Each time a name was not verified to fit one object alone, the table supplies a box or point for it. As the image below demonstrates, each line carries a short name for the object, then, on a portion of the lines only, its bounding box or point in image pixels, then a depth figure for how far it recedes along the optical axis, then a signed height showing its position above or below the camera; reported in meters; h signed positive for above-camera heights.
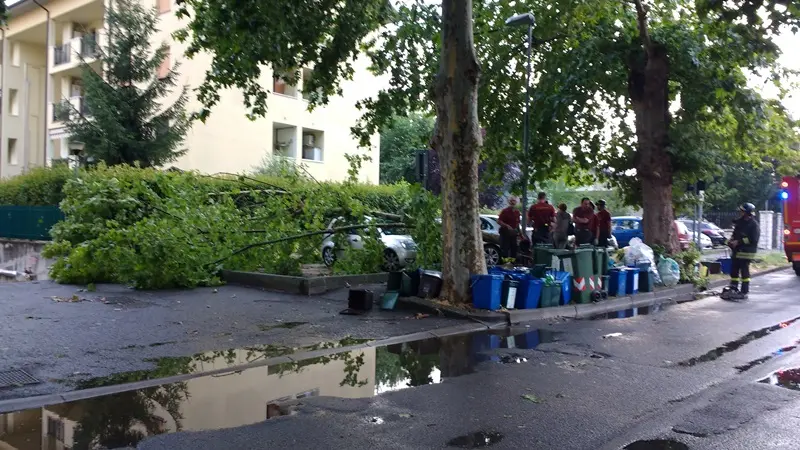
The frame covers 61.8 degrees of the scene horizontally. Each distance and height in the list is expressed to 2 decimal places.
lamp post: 14.84 +2.84
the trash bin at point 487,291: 10.63 -1.12
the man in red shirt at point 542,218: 17.28 +0.09
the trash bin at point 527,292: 11.02 -1.17
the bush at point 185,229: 13.27 -0.30
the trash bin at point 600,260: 12.46 -0.72
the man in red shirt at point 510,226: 16.55 -0.13
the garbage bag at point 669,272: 15.15 -1.10
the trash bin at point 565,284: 11.65 -1.10
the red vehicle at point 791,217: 20.20 +0.27
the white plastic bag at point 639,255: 14.48 -0.69
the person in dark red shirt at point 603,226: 17.75 -0.09
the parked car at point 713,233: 34.44 -0.45
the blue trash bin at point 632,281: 13.55 -1.18
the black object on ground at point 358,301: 10.84 -1.35
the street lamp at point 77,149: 21.87 +2.10
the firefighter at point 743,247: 13.93 -0.46
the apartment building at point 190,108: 29.86 +5.18
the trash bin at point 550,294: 11.34 -1.25
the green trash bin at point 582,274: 12.06 -0.95
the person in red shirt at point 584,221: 16.75 +0.03
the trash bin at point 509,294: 10.85 -1.19
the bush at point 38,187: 22.53 +0.88
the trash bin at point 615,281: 13.07 -1.15
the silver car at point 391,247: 14.83 -0.68
